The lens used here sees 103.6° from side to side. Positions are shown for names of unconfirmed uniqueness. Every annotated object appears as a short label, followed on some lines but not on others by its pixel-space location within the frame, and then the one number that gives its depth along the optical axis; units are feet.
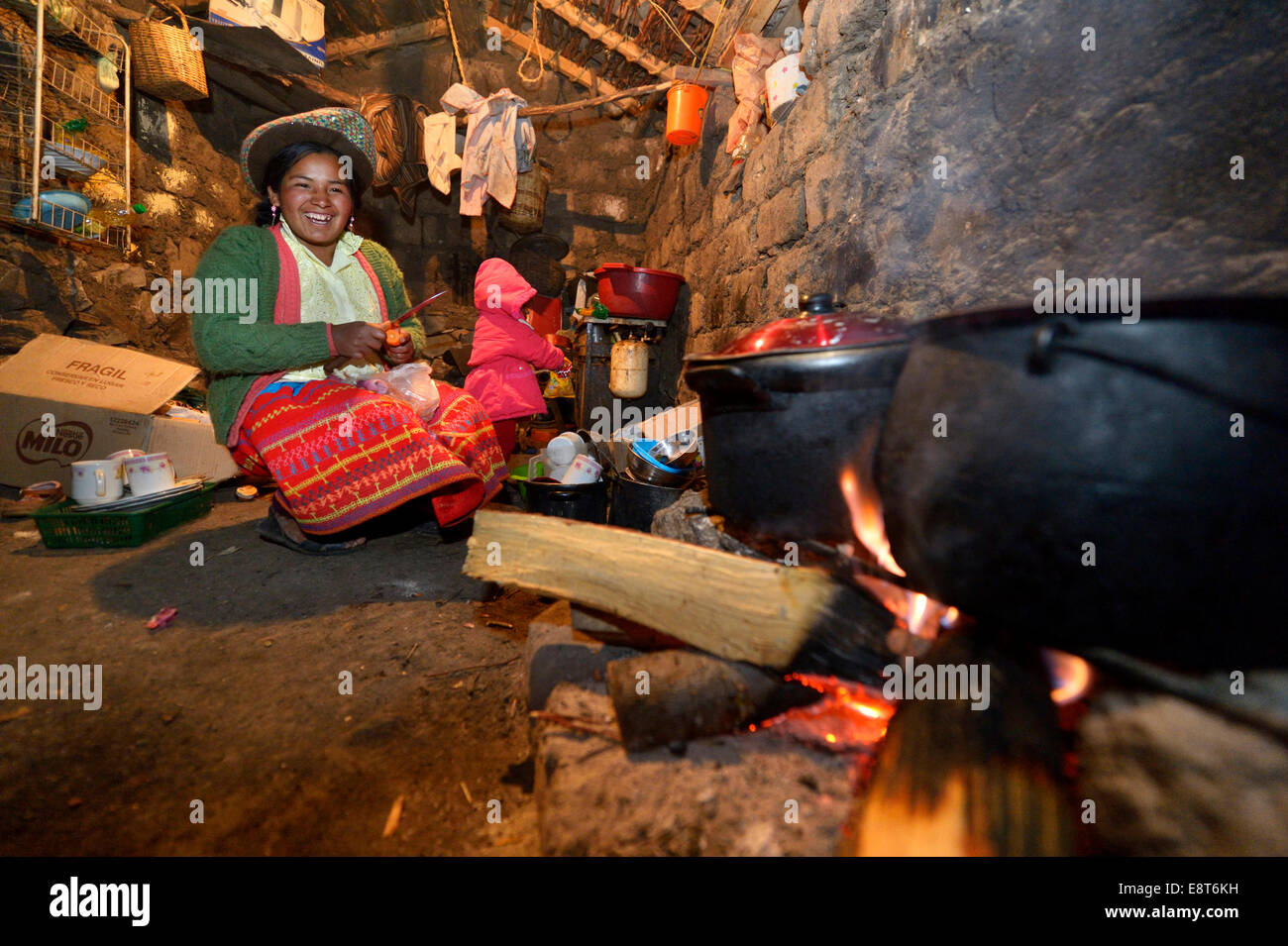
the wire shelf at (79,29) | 12.41
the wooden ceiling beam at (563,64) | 23.06
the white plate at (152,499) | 8.52
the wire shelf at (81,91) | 12.73
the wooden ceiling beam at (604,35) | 19.67
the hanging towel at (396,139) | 19.49
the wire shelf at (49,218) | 12.23
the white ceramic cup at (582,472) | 9.00
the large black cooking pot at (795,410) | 3.97
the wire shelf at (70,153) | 12.46
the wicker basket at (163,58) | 14.65
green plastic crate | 8.27
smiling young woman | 7.94
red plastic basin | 13.97
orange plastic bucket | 12.95
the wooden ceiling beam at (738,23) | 11.73
